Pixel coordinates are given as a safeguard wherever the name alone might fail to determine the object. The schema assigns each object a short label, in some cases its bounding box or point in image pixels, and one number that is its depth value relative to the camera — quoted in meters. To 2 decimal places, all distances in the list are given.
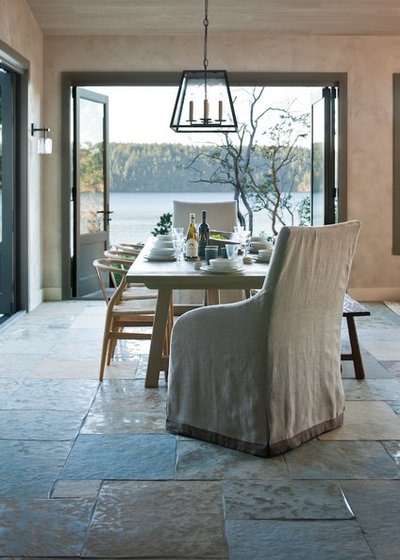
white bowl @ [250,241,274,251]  5.36
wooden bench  4.78
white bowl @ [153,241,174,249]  5.24
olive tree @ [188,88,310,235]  10.41
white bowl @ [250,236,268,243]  5.52
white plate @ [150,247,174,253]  4.85
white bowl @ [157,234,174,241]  5.73
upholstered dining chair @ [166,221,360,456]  3.36
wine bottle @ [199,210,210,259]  5.12
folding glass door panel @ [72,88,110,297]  7.92
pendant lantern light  4.81
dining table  4.19
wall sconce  7.47
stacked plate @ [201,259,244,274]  4.23
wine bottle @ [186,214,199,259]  4.89
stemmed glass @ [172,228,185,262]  4.93
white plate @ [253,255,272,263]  4.78
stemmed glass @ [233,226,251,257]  5.21
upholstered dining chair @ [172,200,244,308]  6.83
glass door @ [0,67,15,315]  6.95
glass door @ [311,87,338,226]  7.87
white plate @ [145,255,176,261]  4.82
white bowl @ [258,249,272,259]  4.77
